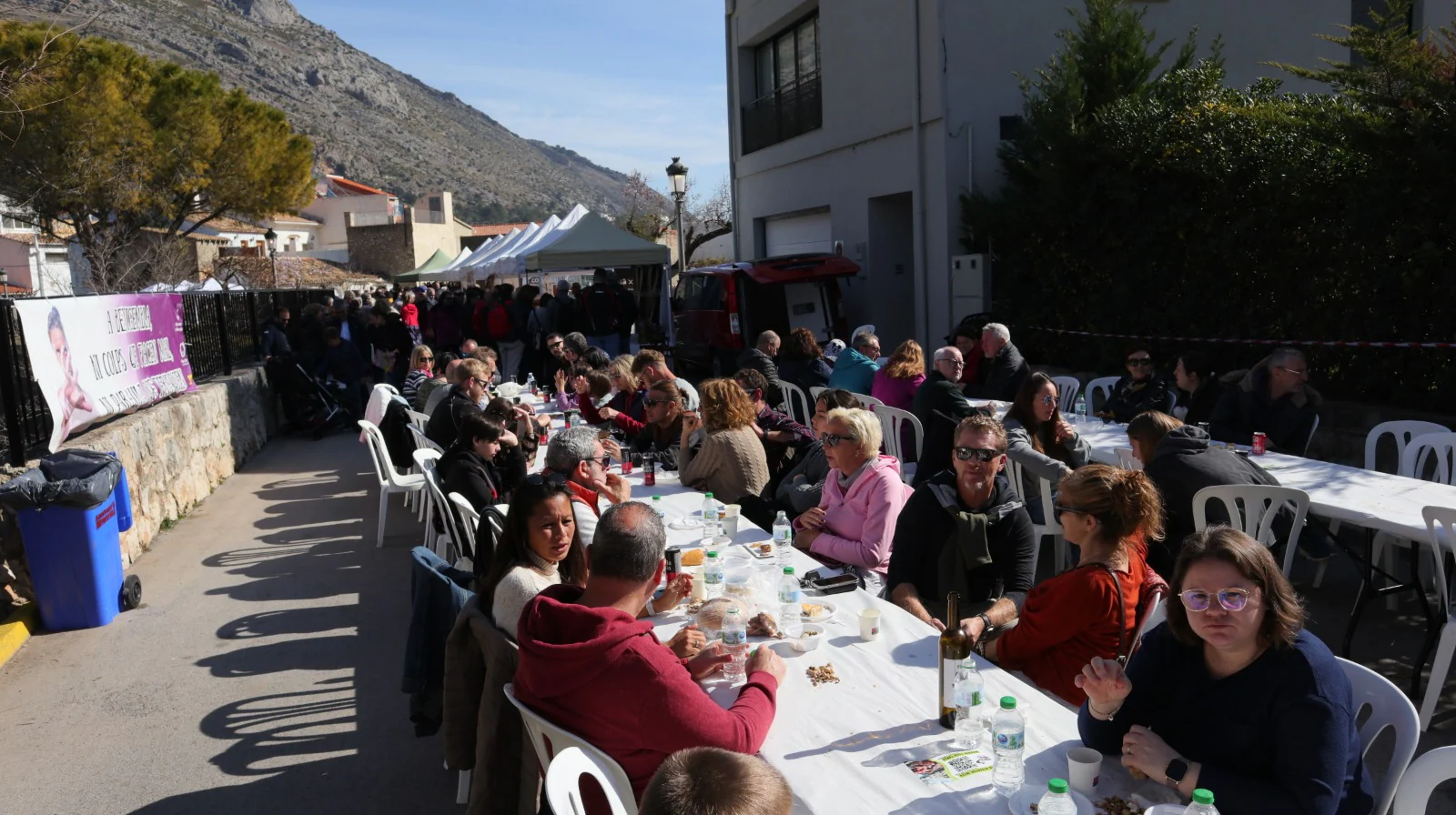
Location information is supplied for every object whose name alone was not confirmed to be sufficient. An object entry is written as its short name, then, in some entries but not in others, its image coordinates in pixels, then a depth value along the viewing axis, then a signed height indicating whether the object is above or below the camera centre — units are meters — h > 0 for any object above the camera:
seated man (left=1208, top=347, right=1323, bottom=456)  6.42 -0.91
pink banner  6.37 -0.26
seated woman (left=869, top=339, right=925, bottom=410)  8.32 -0.78
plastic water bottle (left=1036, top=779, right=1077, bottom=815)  2.09 -1.12
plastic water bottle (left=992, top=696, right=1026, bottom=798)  2.29 -1.12
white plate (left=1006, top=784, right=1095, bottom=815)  2.17 -1.17
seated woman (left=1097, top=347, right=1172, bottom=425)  7.44 -0.90
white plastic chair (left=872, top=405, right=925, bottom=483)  7.77 -1.14
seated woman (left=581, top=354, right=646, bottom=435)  7.94 -0.89
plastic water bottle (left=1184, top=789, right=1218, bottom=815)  1.99 -1.08
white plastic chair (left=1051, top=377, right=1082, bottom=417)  9.43 -1.13
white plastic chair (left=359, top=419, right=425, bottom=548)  7.56 -1.35
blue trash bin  5.65 -1.42
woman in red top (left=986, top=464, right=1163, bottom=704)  3.01 -0.96
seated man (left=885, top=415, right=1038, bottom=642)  3.78 -1.00
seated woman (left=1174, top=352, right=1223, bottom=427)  7.18 -0.86
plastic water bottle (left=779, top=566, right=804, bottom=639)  3.33 -1.11
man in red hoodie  2.45 -1.01
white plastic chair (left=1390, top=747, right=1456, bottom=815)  1.97 -1.04
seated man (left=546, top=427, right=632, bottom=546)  4.95 -0.85
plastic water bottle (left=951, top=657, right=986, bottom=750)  2.54 -1.13
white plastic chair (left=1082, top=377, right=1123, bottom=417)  9.31 -1.13
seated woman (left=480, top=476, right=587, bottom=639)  3.31 -0.85
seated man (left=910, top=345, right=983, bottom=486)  6.05 -0.84
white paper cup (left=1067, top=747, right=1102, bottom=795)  2.26 -1.13
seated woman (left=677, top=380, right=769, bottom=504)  5.68 -0.92
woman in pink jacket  4.41 -0.99
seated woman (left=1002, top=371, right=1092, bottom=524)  5.59 -0.90
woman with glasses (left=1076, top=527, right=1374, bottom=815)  2.13 -0.99
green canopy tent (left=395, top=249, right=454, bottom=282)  28.75 +1.23
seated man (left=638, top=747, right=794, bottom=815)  1.55 -0.79
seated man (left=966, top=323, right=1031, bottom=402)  8.43 -0.73
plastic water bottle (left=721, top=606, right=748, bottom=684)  2.98 -1.09
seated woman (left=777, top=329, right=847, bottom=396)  9.79 -0.73
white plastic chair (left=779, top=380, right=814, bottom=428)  9.42 -1.12
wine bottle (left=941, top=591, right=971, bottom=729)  2.62 -1.01
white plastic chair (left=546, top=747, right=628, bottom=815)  2.12 -1.08
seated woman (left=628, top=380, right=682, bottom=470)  6.73 -0.83
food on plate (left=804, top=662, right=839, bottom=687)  2.94 -1.16
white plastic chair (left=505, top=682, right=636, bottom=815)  2.36 -1.14
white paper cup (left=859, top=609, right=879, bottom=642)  3.23 -1.11
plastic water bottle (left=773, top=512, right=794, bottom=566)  4.48 -1.12
